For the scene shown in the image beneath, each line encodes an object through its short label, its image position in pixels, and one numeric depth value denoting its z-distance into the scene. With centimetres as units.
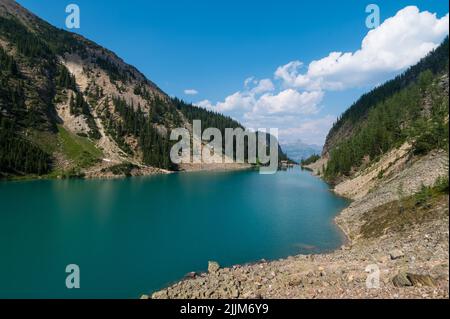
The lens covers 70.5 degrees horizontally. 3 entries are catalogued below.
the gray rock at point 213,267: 3152
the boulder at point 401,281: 1845
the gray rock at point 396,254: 2388
